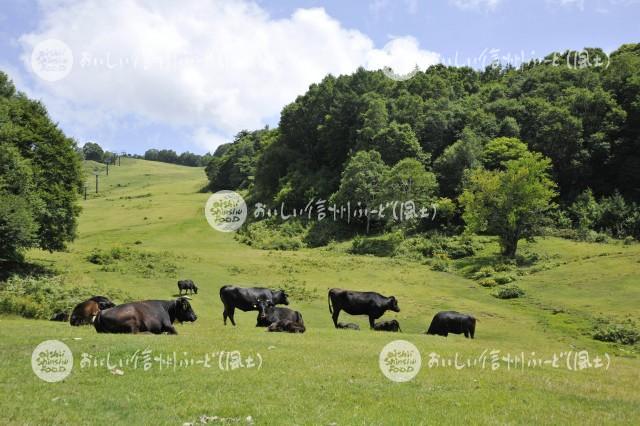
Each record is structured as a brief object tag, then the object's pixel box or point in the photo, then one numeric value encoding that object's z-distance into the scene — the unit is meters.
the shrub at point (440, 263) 55.76
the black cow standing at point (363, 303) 28.89
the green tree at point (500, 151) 78.75
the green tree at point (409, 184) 71.12
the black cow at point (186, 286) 39.00
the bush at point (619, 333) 29.69
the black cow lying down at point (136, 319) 18.41
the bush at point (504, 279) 48.26
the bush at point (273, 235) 72.50
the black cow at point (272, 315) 24.41
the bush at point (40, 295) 25.69
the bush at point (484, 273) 51.06
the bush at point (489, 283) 47.97
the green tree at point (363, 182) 76.12
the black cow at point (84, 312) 22.25
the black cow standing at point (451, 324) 26.80
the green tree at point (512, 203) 57.41
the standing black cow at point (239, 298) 27.64
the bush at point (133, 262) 44.56
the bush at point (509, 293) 43.25
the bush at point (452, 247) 61.31
